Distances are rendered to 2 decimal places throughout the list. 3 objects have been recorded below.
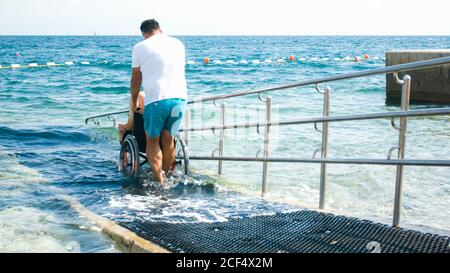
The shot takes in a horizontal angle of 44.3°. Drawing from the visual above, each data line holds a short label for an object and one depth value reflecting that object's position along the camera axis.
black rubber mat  3.34
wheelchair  5.63
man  5.09
